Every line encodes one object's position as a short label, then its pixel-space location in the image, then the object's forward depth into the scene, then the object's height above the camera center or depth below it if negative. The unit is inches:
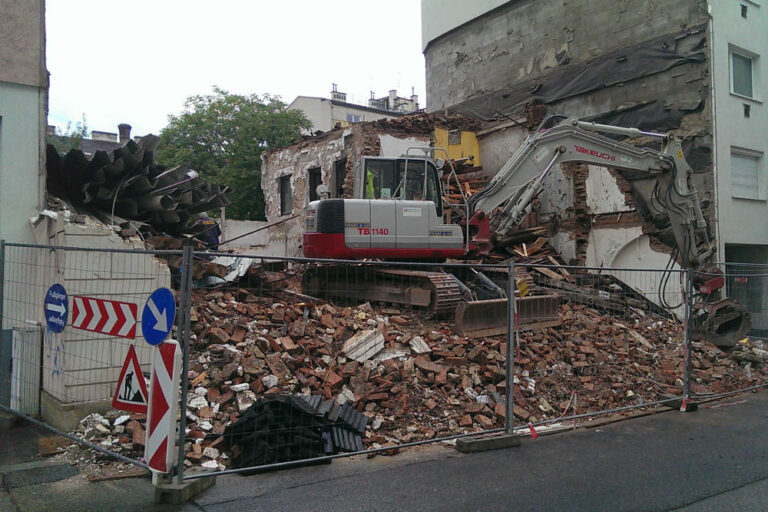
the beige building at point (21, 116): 260.5 +73.0
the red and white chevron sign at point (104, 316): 172.9 -14.4
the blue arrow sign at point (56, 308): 211.5 -13.8
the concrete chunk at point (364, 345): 273.3 -35.7
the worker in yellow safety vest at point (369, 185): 412.2 +64.4
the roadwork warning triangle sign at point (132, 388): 167.3 -35.0
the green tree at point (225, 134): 1227.2 +314.9
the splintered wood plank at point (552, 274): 462.9 -0.7
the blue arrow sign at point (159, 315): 159.0 -12.2
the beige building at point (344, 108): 1803.6 +563.1
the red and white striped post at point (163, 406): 156.3 -37.4
